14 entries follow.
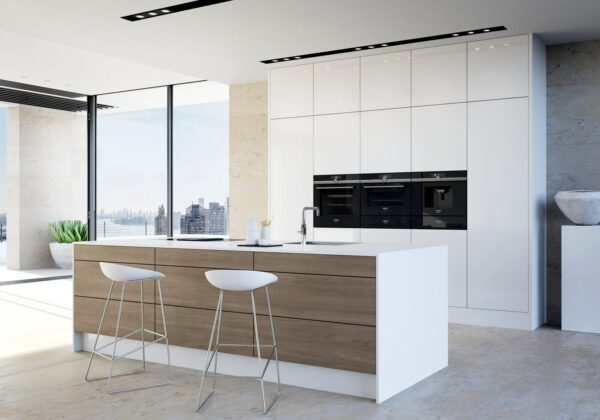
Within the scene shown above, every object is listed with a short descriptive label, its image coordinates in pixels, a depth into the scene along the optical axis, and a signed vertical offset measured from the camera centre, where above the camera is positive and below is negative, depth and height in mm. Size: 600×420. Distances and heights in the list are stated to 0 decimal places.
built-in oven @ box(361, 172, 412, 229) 6441 +46
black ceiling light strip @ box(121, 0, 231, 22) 5043 +1624
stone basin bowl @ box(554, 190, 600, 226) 5633 -13
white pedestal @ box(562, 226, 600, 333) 5656 -675
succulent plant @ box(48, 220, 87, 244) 10492 -410
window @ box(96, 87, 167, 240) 8852 +606
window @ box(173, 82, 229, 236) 8383 +628
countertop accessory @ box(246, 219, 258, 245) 4398 -211
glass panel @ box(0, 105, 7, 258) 8586 +291
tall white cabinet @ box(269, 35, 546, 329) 5824 +639
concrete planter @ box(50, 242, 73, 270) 10352 -797
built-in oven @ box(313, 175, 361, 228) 6773 +51
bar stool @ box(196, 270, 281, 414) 3502 -421
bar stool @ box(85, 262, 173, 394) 4074 -454
